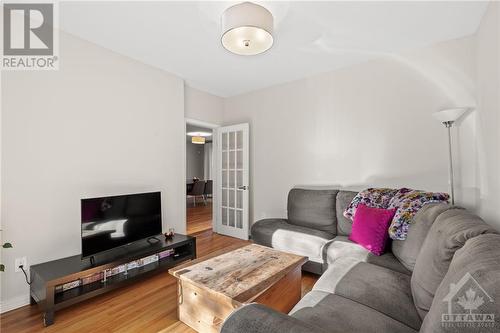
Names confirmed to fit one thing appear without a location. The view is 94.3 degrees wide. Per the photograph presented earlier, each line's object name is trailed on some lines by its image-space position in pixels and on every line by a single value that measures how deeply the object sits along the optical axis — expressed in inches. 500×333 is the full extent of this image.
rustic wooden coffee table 59.1
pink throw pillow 84.2
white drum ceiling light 69.3
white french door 163.9
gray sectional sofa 27.7
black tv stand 72.8
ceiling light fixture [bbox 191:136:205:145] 295.4
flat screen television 87.2
